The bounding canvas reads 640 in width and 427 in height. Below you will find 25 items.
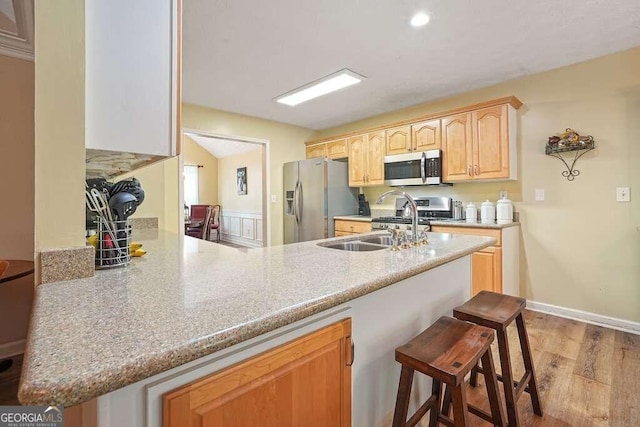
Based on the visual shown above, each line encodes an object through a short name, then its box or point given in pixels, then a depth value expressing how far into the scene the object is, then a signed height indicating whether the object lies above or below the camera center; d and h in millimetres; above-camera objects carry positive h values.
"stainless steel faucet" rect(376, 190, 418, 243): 1756 -4
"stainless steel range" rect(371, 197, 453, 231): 3689 +32
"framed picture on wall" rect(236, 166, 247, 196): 7543 +946
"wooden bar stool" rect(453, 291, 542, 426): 1405 -514
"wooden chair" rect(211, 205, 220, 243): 7671 -86
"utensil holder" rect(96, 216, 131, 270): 1149 -98
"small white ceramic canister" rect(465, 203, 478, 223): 3371 +24
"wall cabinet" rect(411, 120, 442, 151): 3535 +952
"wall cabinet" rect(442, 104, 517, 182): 3043 +740
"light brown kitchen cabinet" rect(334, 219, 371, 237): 4066 -144
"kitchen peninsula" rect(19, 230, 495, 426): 525 -227
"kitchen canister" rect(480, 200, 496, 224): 3227 +31
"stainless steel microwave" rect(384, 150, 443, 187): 3500 +574
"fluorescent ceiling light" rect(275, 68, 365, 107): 3115 +1444
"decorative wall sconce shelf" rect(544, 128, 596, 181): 2760 +623
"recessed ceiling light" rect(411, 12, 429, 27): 2125 +1394
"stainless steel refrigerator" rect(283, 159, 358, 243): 4375 +295
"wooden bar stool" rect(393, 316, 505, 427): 1021 -513
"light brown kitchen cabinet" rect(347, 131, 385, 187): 4133 +804
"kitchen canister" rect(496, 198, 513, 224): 3152 +35
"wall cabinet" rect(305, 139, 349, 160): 4613 +1067
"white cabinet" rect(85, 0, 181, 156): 962 +469
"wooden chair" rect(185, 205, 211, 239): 7664 +149
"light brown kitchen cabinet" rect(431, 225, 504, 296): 2861 -476
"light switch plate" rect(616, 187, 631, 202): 2617 +167
